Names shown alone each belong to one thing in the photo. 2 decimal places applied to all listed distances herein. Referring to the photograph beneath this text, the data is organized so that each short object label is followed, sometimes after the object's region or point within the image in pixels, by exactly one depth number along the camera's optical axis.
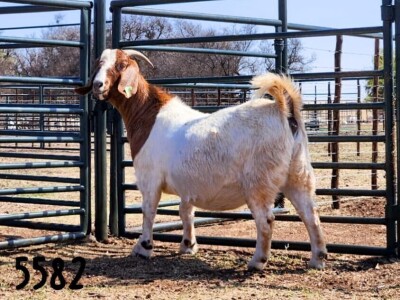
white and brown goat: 6.03
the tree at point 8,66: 37.16
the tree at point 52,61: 38.53
